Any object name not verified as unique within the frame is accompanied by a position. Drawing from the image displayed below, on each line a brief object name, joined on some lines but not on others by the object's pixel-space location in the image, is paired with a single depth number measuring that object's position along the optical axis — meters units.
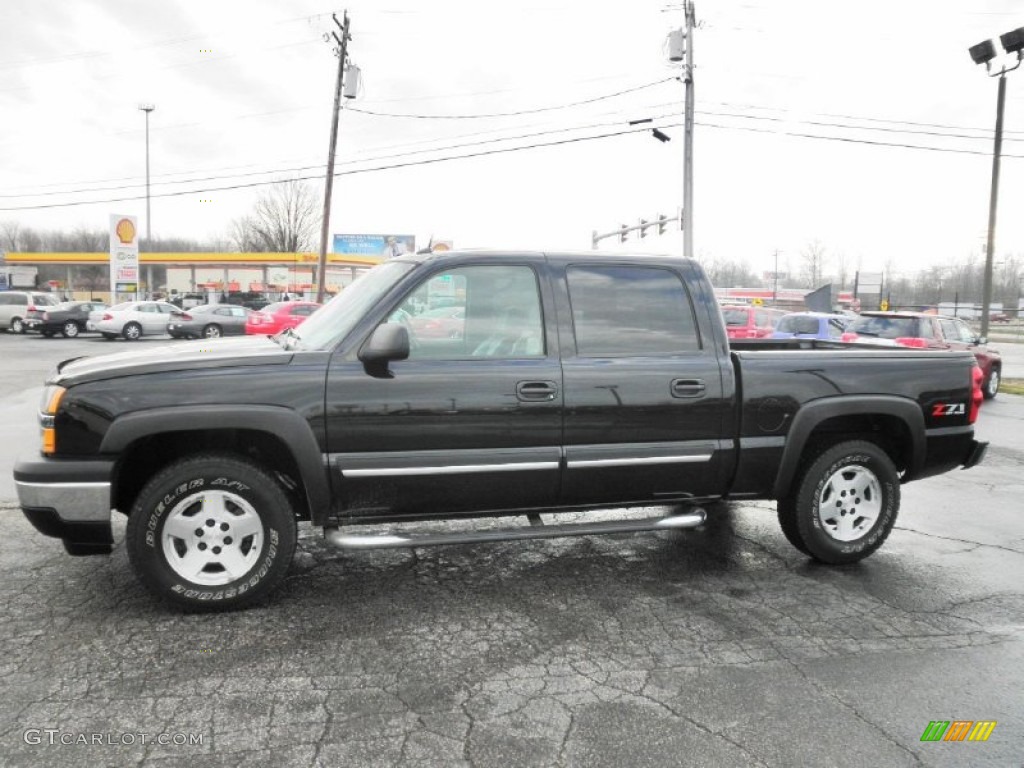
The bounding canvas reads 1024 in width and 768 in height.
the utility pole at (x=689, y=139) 23.05
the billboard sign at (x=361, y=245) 66.88
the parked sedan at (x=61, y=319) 27.61
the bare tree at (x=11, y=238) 106.38
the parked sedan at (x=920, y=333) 13.43
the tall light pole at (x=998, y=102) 19.05
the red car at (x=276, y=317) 22.48
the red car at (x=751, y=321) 18.12
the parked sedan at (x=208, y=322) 28.33
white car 26.77
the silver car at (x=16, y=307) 29.58
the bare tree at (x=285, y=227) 79.12
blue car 16.11
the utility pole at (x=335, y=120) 26.69
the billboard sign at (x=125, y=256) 36.28
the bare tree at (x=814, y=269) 94.18
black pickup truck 3.71
